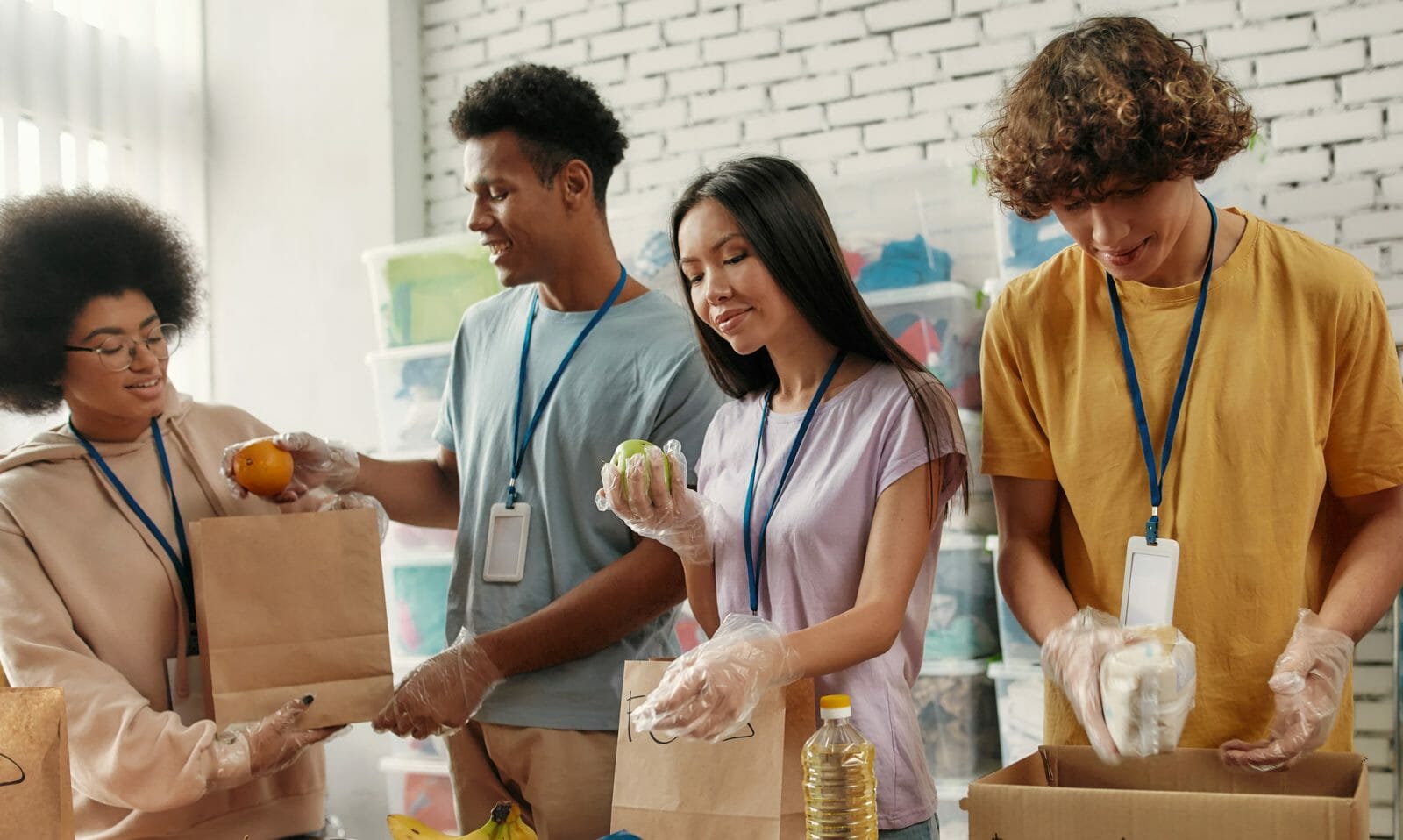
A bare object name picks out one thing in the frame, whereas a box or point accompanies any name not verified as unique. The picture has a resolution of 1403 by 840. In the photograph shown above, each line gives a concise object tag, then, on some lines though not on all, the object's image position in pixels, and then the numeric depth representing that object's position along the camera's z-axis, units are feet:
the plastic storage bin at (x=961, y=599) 10.82
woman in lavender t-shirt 5.03
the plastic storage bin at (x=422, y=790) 13.17
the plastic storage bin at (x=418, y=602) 12.92
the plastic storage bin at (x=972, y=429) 10.64
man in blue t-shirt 6.47
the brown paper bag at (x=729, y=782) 4.51
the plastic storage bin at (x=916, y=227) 10.89
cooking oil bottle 4.42
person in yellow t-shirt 4.63
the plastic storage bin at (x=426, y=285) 12.62
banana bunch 5.29
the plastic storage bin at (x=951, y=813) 10.62
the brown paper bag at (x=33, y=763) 4.59
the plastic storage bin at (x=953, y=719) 10.85
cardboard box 3.69
